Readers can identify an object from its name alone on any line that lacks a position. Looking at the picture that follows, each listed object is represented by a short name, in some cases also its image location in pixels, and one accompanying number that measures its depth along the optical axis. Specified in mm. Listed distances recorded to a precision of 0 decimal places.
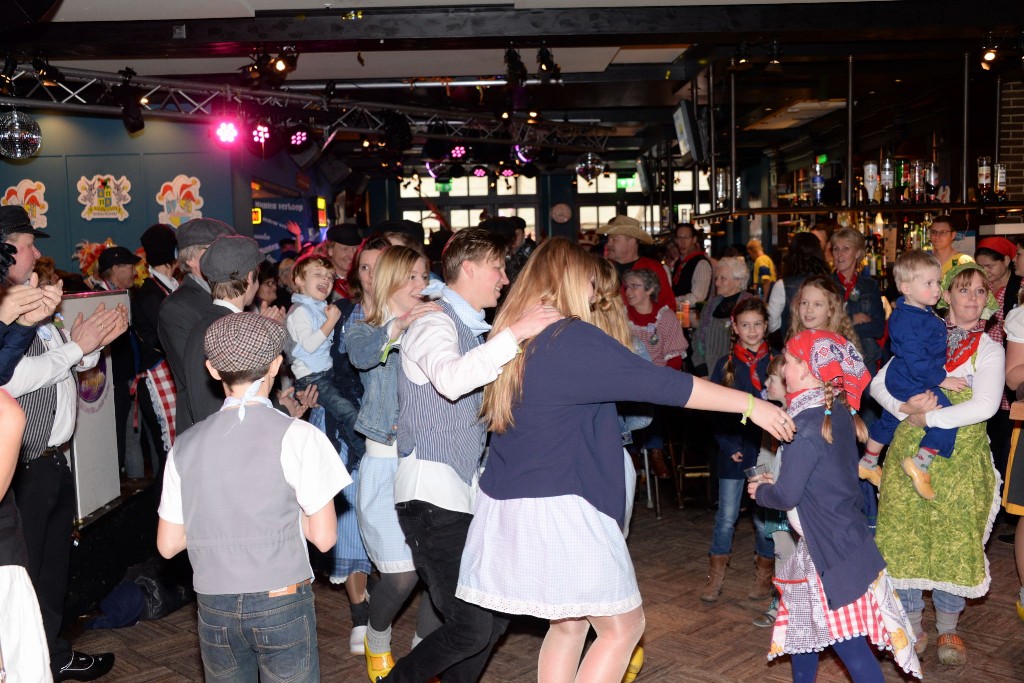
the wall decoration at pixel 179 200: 10820
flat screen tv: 8141
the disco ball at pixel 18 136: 7277
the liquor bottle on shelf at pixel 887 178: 6512
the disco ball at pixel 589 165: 14221
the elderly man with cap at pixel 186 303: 3514
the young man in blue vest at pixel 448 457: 2766
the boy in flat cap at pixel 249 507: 2275
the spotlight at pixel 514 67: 6375
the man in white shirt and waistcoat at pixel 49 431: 3107
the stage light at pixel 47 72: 6458
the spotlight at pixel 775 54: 6012
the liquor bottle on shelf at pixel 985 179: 6465
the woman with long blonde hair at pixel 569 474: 2445
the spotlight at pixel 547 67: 6379
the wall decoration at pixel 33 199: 10109
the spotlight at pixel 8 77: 6031
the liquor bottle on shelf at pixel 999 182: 6660
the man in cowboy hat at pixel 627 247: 6344
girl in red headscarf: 2844
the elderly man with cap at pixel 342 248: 5129
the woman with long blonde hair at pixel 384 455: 3393
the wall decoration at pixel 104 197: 10477
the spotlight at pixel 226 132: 9680
